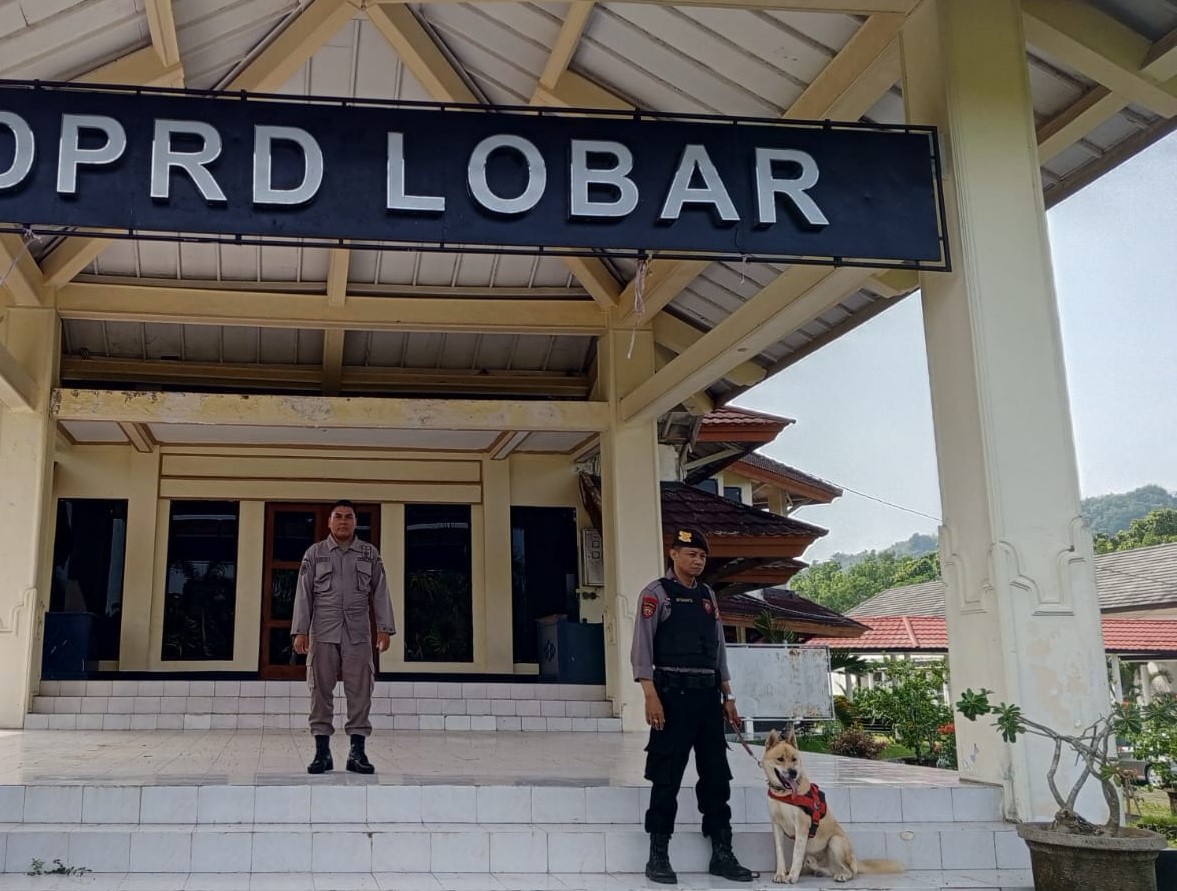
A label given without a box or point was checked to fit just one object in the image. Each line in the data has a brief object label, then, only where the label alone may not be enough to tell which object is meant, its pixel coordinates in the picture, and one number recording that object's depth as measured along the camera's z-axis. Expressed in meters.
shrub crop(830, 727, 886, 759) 10.91
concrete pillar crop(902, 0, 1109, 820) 4.92
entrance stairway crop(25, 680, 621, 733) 9.52
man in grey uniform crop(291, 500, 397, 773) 5.69
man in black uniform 4.38
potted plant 3.78
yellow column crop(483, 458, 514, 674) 12.53
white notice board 9.27
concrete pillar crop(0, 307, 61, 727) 9.02
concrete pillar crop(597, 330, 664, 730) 9.71
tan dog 4.22
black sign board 4.95
